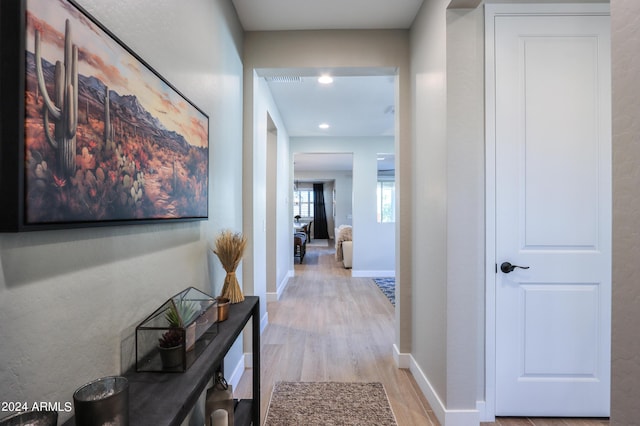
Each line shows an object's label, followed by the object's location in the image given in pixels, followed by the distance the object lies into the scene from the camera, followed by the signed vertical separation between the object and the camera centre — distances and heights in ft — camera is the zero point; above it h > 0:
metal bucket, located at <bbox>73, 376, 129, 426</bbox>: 2.05 -1.35
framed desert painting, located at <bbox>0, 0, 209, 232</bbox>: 1.94 +0.70
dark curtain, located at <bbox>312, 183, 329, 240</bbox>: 41.09 -0.12
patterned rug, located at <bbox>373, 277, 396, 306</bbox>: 14.76 -4.05
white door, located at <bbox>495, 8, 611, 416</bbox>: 6.06 +0.13
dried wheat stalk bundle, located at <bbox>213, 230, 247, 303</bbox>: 5.35 -0.82
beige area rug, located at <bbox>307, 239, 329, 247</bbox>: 36.31 -3.97
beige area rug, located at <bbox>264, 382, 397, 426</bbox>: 6.04 -4.12
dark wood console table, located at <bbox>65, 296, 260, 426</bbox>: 2.45 -1.64
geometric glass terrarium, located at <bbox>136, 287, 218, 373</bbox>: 3.16 -1.37
